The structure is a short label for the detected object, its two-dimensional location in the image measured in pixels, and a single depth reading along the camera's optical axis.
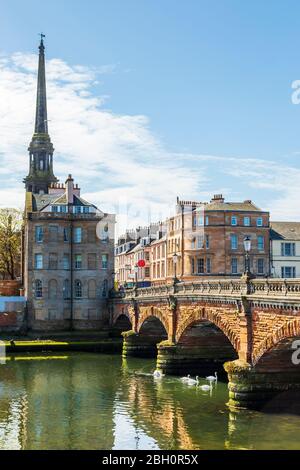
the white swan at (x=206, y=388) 46.88
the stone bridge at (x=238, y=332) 36.88
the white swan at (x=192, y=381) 49.56
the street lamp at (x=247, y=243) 36.05
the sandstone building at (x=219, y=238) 86.25
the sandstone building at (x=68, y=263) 84.81
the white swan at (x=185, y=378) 51.39
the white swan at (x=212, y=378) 49.56
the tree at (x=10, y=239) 105.75
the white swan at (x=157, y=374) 54.13
